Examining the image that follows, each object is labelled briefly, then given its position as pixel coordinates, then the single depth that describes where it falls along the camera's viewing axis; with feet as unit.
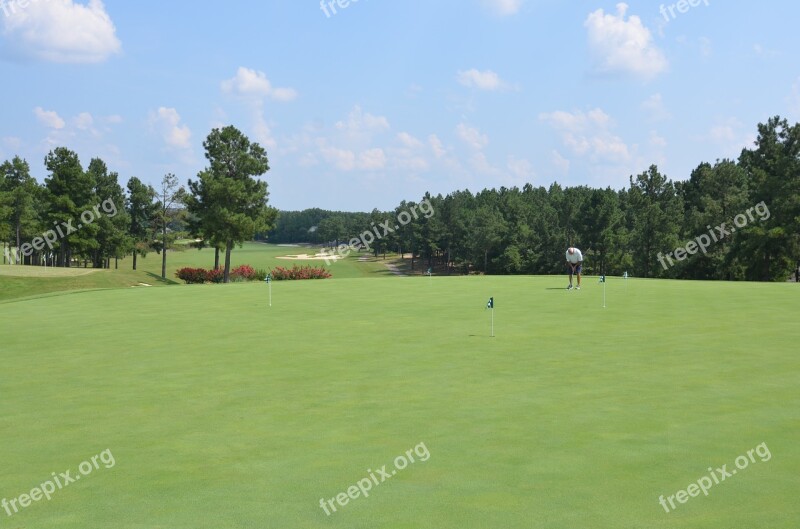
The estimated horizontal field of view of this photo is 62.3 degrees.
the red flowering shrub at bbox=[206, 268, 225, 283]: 218.59
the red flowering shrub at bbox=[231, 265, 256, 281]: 219.00
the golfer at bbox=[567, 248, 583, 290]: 101.86
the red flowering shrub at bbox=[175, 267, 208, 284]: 220.23
